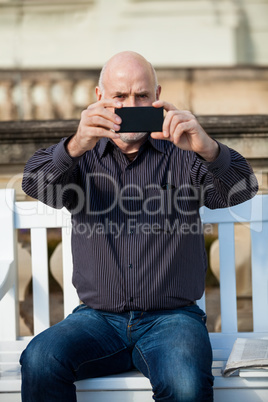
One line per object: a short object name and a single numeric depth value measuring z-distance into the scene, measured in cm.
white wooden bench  564
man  448
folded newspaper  456
